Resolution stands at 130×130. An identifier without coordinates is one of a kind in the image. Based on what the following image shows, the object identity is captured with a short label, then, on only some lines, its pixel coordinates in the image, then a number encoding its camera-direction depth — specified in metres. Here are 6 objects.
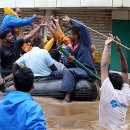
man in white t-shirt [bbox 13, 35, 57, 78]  11.12
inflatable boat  11.28
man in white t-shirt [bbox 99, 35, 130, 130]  5.49
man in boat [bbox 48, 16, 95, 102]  11.10
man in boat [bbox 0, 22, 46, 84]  11.86
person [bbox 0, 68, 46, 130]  4.32
